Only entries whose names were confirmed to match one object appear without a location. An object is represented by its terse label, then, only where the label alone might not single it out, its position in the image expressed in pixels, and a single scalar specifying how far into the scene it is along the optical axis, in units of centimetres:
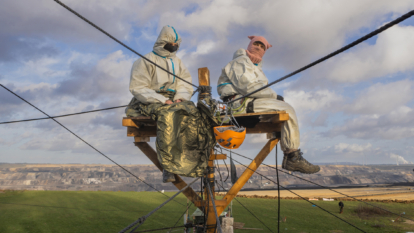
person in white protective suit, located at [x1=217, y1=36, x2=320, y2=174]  377
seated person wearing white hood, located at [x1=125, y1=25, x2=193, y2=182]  397
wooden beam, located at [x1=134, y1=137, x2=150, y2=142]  459
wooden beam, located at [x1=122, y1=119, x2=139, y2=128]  408
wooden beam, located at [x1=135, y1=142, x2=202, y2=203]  438
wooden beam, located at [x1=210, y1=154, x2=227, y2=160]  478
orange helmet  313
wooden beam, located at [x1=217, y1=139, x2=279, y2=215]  421
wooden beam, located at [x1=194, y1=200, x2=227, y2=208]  422
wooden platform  398
